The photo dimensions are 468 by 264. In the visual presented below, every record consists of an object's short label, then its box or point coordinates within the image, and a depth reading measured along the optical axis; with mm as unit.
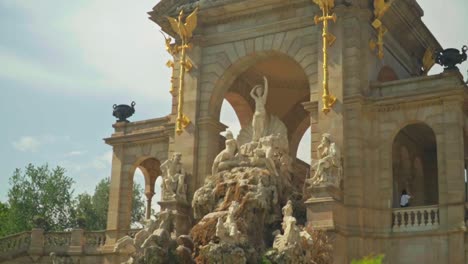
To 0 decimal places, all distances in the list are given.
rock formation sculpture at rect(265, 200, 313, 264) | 23625
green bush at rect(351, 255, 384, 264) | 15141
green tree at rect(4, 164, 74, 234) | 47344
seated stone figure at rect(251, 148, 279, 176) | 28016
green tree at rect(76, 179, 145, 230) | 53694
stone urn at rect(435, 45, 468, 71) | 27125
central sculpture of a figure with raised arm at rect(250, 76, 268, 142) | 30047
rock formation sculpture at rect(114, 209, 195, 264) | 24203
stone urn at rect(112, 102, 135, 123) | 34906
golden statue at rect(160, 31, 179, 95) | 32219
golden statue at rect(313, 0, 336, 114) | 27641
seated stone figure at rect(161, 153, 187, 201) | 29703
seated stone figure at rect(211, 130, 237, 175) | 28906
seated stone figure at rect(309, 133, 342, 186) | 26109
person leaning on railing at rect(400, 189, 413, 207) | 30266
